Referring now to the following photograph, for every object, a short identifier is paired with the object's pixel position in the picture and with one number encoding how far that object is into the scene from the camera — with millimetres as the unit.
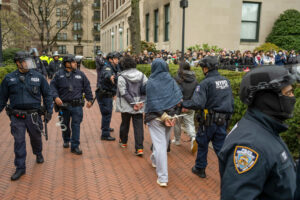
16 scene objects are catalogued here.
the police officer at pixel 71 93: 5949
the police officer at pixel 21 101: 4922
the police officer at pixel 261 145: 1691
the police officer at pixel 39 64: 11853
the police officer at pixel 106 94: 6939
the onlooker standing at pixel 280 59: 17920
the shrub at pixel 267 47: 20953
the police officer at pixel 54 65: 15766
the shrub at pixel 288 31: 21828
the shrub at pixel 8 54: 21031
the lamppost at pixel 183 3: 11440
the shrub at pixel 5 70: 12370
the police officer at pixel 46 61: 16134
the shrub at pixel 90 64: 38881
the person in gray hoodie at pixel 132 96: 5832
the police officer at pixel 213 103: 4453
